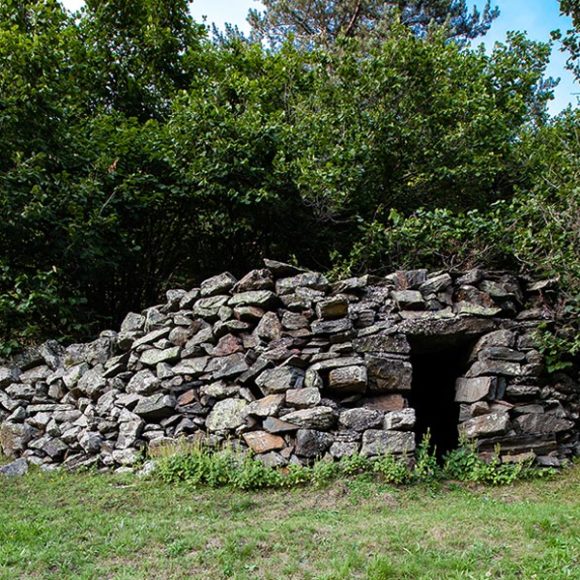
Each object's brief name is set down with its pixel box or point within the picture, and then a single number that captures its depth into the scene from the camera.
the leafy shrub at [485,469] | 5.45
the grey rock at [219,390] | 6.02
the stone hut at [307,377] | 5.68
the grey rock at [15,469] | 5.94
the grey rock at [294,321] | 6.11
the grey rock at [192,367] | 6.21
